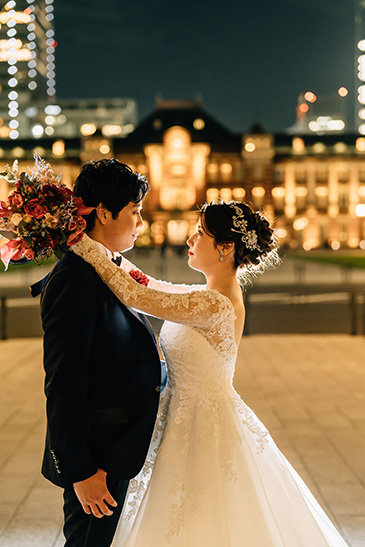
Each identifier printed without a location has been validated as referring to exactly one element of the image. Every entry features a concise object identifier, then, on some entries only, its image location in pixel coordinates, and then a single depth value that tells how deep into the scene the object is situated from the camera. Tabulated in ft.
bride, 7.41
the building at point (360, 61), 396.57
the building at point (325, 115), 472.85
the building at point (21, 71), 397.60
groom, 6.39
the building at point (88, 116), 426.92
